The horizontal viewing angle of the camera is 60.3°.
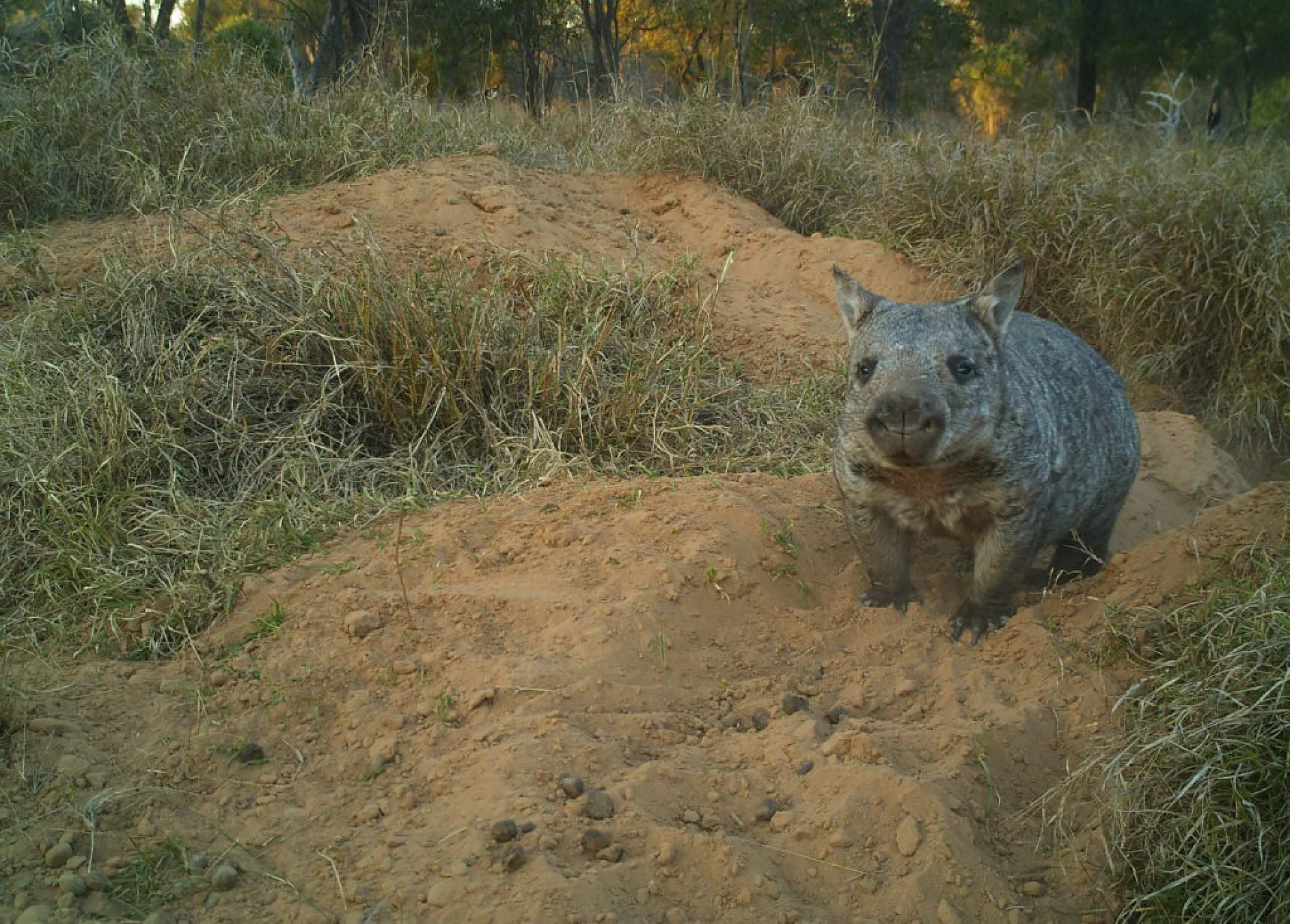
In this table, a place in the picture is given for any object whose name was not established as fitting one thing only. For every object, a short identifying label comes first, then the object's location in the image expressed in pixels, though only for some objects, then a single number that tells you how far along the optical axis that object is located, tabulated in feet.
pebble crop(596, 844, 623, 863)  9.18
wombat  12.43
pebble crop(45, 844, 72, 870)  9.01
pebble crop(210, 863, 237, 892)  8.91
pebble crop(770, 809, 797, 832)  9.88
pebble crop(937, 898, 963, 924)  8.92
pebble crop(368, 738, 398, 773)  10.52
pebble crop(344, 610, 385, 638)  12.25
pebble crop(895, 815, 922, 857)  9.59
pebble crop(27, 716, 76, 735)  10.76
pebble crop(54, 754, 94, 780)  10.23
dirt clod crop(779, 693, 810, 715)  11.68
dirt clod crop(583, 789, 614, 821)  9.70
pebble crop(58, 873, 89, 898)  8.66
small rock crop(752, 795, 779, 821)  9.98
